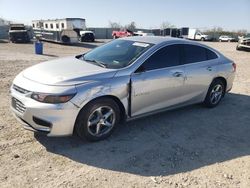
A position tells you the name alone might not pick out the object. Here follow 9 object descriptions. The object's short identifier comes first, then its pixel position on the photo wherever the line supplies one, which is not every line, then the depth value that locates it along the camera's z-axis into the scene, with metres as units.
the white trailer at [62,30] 18.99
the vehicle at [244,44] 15.95
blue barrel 12.48
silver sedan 2.81
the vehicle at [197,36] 35.24
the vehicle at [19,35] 19.87
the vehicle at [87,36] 23.35
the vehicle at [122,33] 28.98
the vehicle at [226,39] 35.15
